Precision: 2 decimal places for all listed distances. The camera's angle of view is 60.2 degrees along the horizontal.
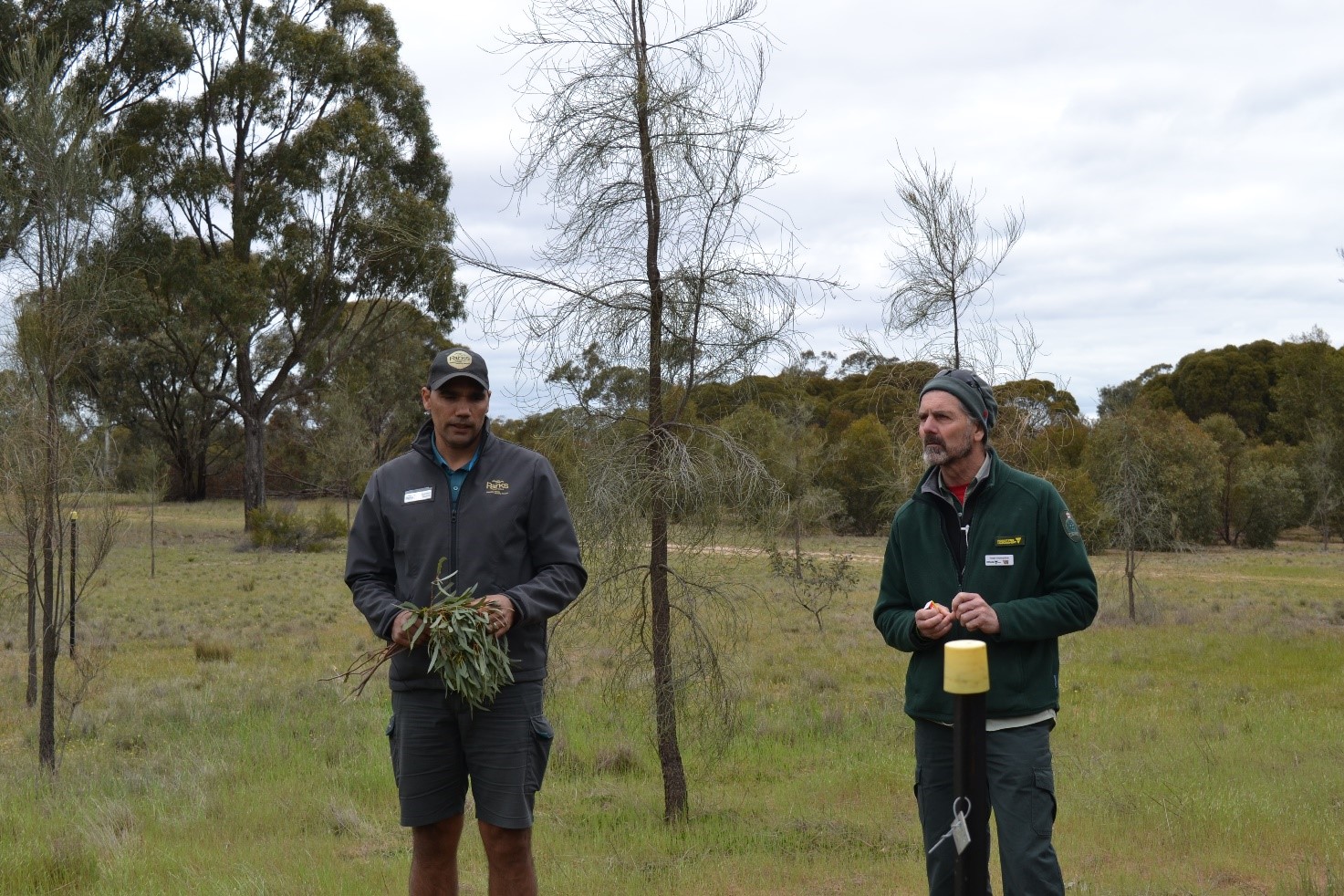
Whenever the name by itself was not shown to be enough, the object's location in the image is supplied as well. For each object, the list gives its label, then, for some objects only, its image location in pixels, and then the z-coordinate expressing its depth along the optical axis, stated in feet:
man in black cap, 12.43
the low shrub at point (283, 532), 111.55
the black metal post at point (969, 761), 7.82
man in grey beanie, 11.02
